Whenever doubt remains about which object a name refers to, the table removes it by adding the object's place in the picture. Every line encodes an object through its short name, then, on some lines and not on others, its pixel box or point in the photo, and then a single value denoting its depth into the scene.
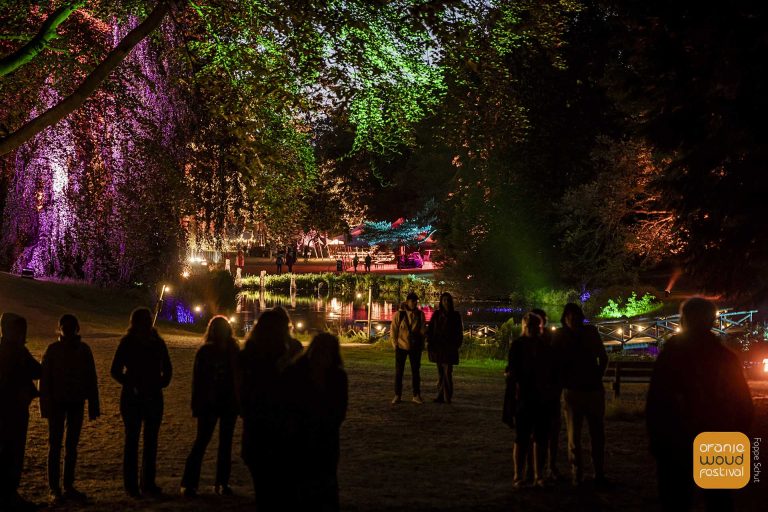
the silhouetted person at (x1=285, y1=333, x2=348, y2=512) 5.52
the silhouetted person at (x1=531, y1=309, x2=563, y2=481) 8.55
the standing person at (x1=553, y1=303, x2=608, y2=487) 8.66
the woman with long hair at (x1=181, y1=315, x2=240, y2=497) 7.89
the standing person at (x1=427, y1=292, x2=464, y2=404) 13.72
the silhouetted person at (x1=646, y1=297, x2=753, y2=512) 5.69
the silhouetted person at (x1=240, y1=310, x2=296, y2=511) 5.53
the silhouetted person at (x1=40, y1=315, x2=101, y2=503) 8.03
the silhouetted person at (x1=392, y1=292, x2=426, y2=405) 13.98
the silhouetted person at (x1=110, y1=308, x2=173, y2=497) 8.02
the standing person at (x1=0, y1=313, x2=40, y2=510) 7.65
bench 15.10
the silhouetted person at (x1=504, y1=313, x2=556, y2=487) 8.41
